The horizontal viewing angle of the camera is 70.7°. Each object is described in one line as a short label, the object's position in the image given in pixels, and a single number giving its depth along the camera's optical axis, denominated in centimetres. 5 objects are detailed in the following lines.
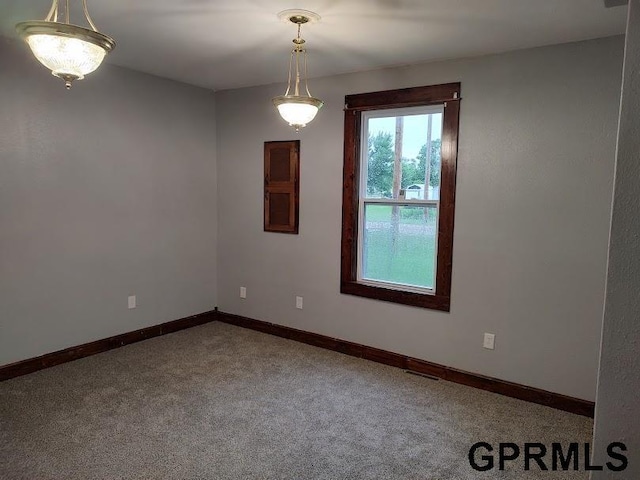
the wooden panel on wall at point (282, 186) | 435
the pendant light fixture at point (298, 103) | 266
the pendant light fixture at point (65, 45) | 163
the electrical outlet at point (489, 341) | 339
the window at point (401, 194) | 354
